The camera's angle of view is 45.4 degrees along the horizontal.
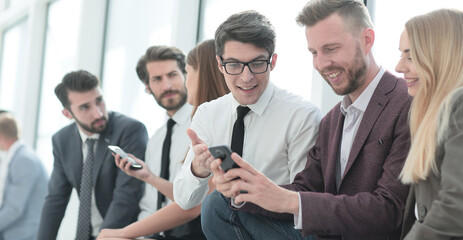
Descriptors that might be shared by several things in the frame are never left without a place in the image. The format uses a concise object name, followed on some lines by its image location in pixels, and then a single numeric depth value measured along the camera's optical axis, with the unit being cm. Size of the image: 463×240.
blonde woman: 146
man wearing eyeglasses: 239
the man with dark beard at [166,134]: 314
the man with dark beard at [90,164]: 359
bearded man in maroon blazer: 183
